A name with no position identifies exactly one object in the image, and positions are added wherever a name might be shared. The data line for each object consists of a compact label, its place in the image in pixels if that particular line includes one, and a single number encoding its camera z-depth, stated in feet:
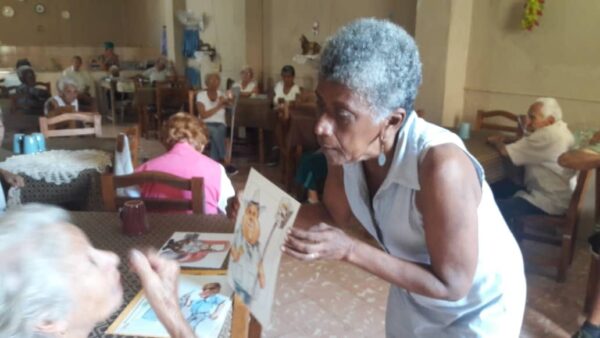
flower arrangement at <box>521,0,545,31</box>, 12.29
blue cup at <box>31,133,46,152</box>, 9.53
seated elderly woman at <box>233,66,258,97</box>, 21.19
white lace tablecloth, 8.39
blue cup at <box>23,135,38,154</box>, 9.42
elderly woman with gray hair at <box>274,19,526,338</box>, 2.69
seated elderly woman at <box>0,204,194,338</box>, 2.32
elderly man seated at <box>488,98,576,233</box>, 9.57
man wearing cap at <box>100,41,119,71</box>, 34.76
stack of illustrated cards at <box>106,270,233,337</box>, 3.57
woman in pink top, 7.09
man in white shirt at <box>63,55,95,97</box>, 25.87
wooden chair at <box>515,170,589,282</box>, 8.95
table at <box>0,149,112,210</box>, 8.36
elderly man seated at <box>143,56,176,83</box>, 27.61
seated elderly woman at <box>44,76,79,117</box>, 14.51
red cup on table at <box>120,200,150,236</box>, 5.37
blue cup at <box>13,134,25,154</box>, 9.50
